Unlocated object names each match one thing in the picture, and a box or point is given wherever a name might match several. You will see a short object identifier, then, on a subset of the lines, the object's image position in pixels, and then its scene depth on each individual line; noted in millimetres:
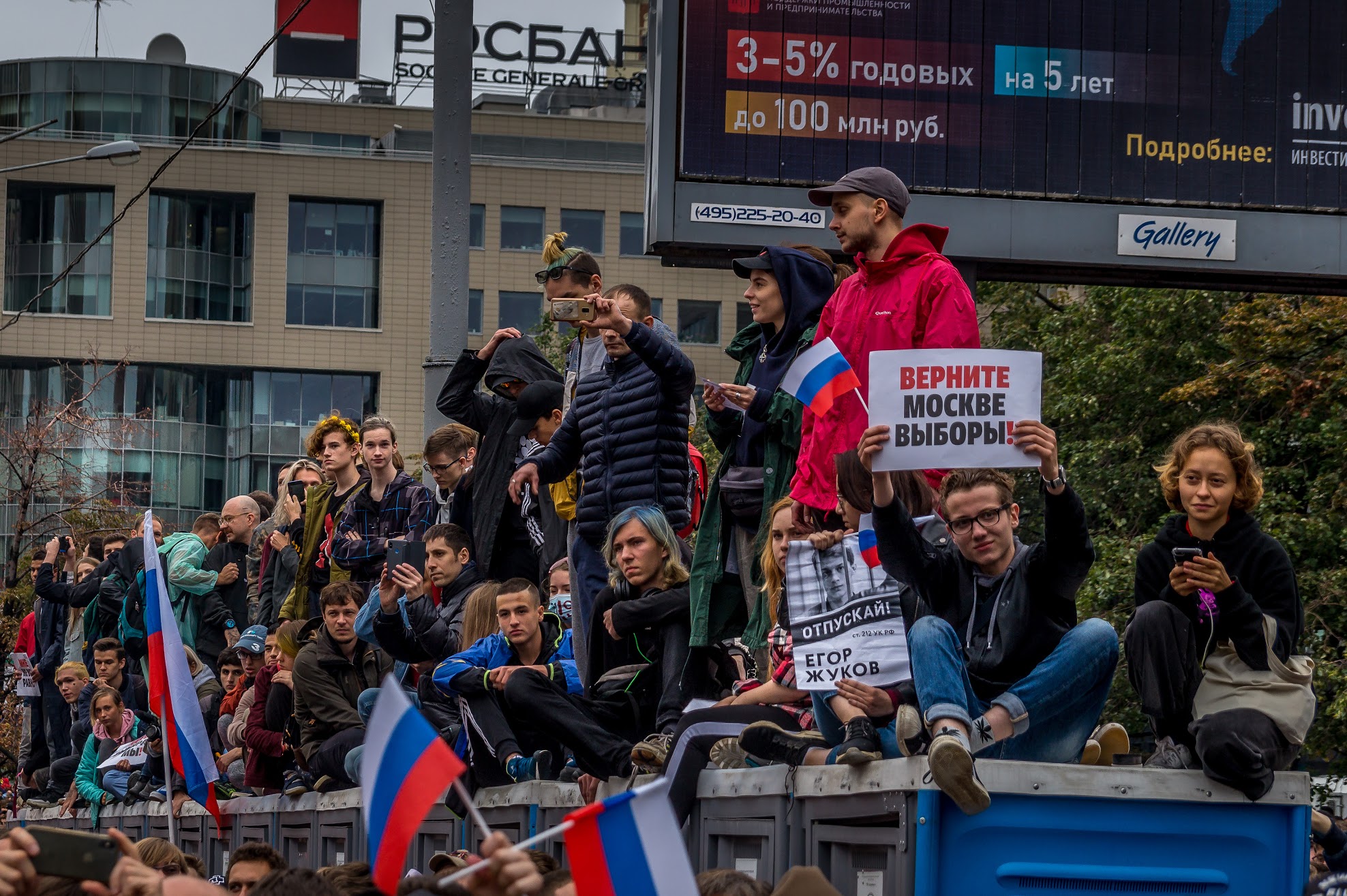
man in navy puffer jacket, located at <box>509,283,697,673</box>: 17740
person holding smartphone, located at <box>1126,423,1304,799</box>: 11467
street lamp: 37712
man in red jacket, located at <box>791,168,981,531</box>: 14480
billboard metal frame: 24377
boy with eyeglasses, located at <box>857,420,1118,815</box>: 11489
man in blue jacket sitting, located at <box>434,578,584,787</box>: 17085
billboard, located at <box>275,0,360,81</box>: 131440
